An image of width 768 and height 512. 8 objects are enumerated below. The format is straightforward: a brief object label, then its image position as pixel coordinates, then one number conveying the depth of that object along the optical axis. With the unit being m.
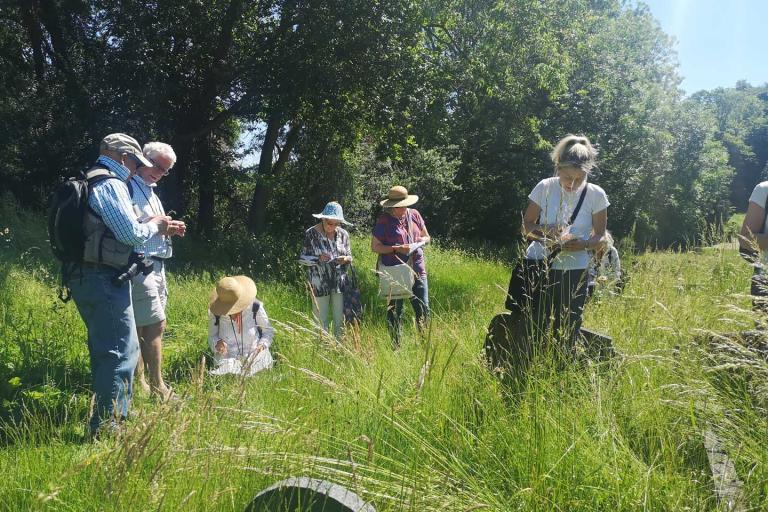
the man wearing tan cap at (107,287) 3.48
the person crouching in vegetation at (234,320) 4.81
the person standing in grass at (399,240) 5.94
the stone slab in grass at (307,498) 1.69
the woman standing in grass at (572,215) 3.37
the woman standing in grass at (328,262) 5.88
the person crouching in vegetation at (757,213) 3.86
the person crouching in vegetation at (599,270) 3.45
